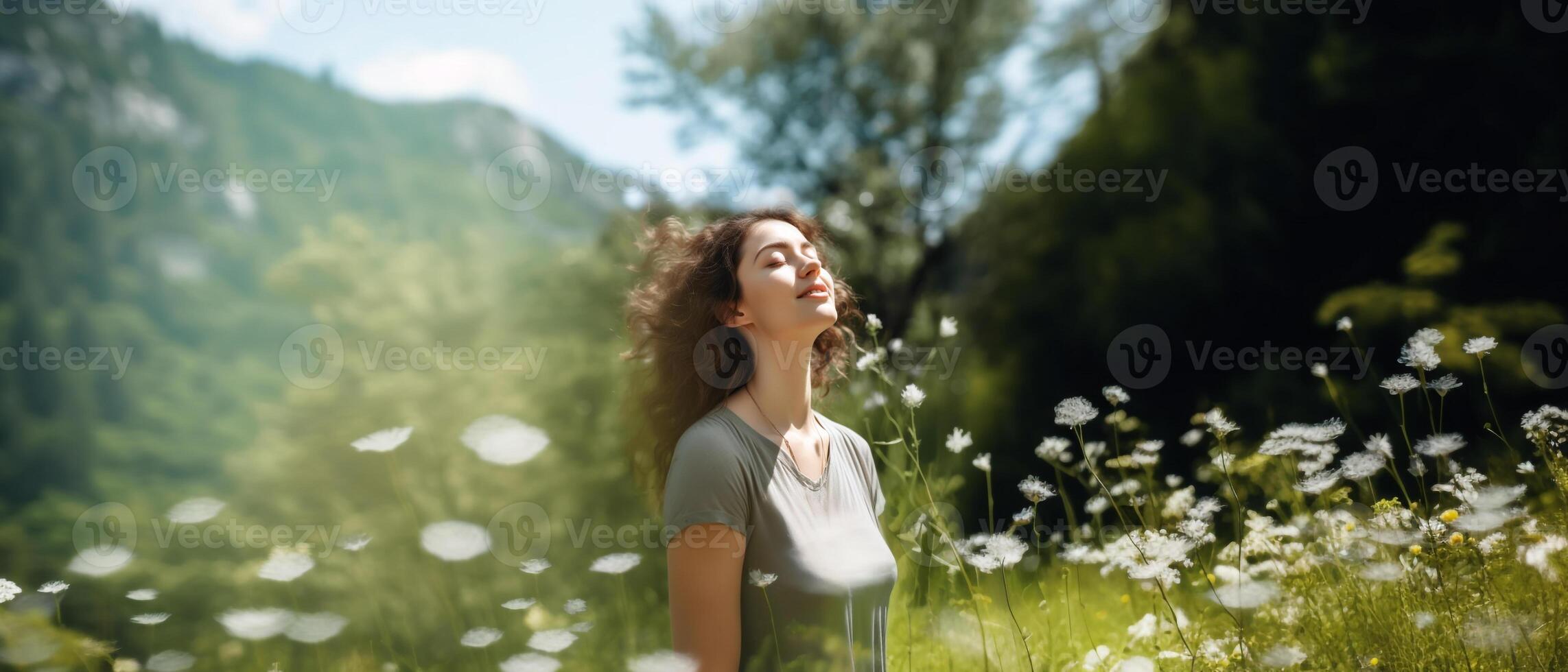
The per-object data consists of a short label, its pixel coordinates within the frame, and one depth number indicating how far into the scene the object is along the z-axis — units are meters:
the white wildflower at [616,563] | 2.03
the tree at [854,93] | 14.34
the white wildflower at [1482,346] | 1.87
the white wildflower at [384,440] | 2.04
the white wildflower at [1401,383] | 1.85
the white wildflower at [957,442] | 2.22
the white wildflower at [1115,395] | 2.10
